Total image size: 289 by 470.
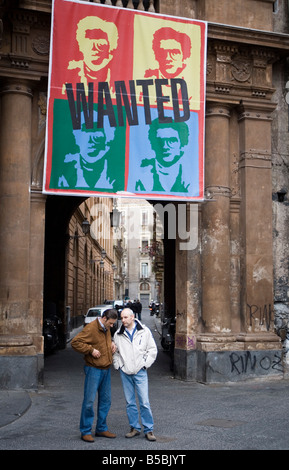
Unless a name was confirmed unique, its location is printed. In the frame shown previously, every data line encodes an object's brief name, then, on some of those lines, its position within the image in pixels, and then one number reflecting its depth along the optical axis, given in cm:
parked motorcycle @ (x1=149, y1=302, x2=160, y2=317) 5850
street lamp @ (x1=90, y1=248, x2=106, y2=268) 4417
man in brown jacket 723
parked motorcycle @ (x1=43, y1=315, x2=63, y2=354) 1791
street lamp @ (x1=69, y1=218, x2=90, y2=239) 2530
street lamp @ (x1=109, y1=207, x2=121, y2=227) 2019
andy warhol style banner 1234
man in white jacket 732
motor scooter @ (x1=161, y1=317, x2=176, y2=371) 1572
